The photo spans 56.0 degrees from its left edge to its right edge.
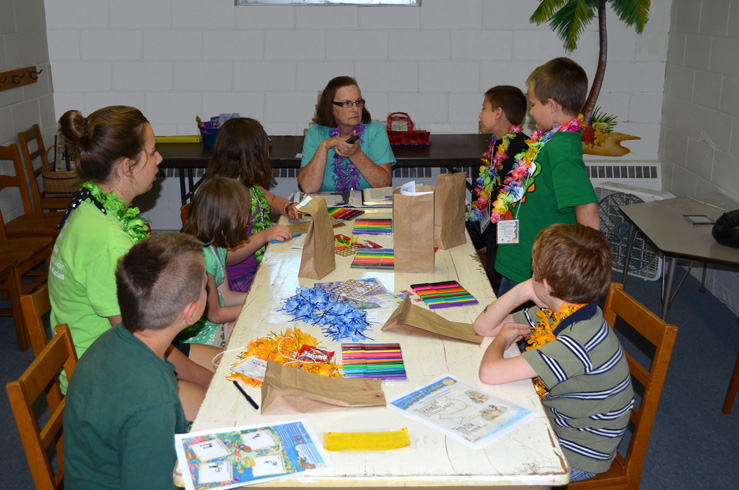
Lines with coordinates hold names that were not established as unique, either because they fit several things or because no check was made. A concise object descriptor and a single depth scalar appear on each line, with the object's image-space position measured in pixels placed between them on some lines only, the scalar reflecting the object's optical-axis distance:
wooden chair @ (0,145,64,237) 4.22
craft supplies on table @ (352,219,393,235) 3.11
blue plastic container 4.99
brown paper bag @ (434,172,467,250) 2.80
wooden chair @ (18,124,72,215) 4.60
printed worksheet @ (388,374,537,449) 1.57
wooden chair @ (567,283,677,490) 1.94
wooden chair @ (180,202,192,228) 3.15
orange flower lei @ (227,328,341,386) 1.83
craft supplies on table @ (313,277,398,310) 2.32
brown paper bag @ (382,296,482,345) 2.05
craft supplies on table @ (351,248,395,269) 2.68
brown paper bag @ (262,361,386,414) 1.65
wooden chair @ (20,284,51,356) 2.04
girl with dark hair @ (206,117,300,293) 3.09
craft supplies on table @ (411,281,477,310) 2.32
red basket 5.03
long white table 1.44
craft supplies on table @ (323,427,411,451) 1.52
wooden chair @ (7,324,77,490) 1.62
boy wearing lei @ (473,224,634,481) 1.80
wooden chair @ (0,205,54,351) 3.72
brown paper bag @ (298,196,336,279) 2.49
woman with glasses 3.75
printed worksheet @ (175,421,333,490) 1.42
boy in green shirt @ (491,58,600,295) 2.54
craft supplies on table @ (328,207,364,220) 3.34
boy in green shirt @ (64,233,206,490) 1.53
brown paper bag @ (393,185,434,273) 2.50
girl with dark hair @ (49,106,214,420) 2.07
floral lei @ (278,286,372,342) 2.08
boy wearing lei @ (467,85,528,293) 3.29
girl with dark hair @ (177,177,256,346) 2.57
